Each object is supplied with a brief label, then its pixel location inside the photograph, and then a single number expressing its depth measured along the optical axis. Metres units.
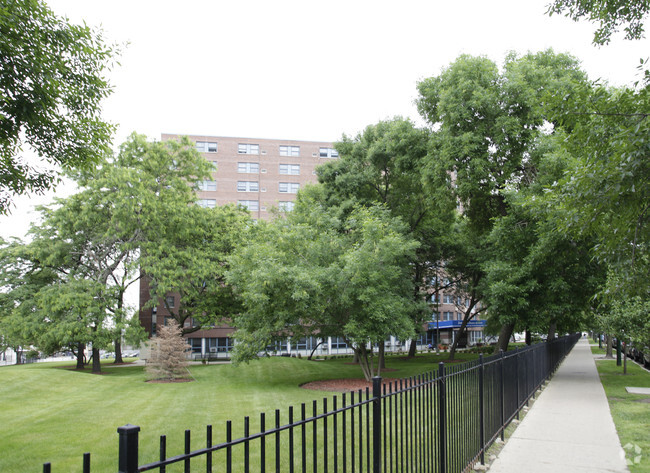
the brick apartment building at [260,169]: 62.25
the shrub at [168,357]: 23.41
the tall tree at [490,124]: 20.45
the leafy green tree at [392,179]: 25.34
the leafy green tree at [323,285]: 18.73
